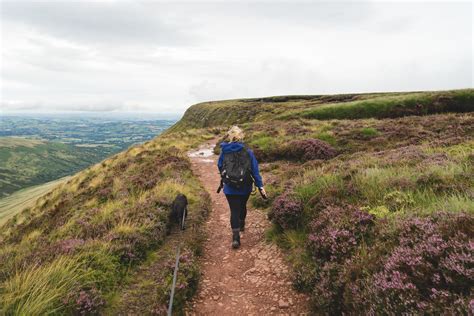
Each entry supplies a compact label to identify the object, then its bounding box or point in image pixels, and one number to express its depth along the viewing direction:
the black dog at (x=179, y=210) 8.76
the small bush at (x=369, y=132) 18.64
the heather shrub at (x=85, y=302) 4.64
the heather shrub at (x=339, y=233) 5.22
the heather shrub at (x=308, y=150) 15.81
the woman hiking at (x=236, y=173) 7.16
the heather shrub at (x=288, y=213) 7.37
